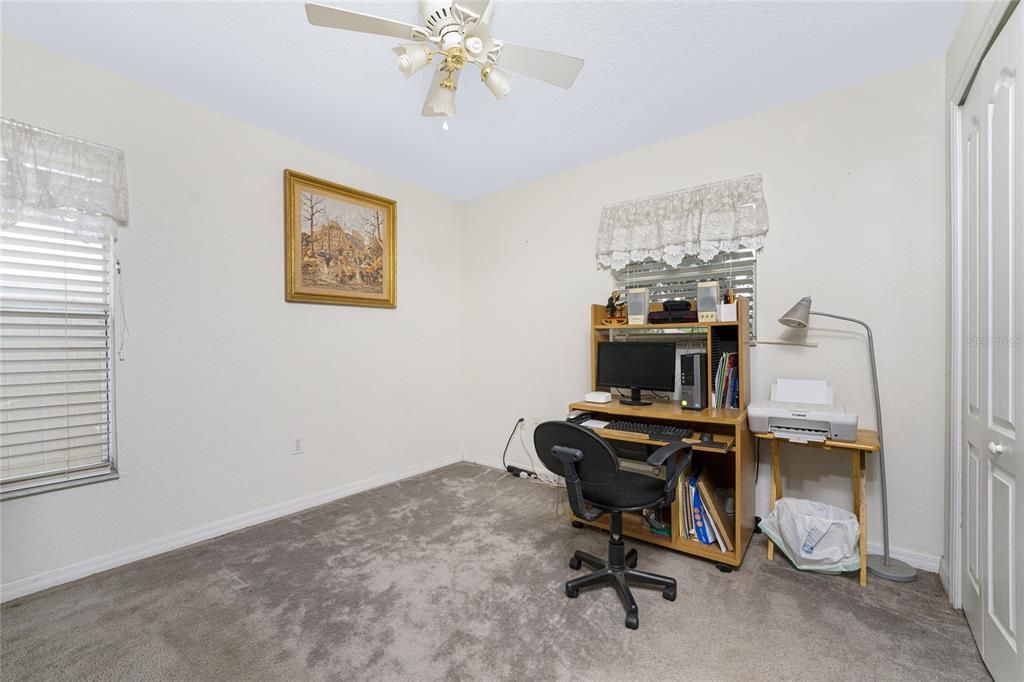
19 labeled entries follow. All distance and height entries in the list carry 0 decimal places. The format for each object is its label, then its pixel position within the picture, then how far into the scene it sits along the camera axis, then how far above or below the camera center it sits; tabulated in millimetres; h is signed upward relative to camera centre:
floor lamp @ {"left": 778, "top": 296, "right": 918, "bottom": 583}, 2021 -953
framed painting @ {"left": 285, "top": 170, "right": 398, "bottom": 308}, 2939 +744
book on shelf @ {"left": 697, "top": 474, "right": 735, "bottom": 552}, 2168 -956
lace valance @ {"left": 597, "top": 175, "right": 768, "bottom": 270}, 2598 +780
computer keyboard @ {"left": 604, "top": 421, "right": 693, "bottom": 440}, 2244 -519
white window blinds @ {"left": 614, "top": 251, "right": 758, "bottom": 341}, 2639 +438
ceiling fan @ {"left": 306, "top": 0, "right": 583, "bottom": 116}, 1471 +1136
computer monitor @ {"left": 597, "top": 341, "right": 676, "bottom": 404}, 2557 -182
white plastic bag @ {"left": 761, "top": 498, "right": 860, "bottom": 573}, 2018 -1004
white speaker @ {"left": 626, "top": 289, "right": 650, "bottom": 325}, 2771 +229
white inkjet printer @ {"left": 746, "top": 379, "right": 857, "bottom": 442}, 2012 -389
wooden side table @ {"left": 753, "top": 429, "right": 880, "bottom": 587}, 1975 -656
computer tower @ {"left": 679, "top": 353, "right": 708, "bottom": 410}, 2414 -255
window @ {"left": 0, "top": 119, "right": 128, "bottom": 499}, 1961 +176
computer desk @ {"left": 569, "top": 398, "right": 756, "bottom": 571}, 2137 -683
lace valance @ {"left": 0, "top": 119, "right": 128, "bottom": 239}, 1944 +808
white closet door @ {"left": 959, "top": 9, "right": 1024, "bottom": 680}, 1280 -66
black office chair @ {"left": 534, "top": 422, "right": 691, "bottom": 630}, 1694 -681
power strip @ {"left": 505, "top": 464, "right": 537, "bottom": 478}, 3601 -1175
